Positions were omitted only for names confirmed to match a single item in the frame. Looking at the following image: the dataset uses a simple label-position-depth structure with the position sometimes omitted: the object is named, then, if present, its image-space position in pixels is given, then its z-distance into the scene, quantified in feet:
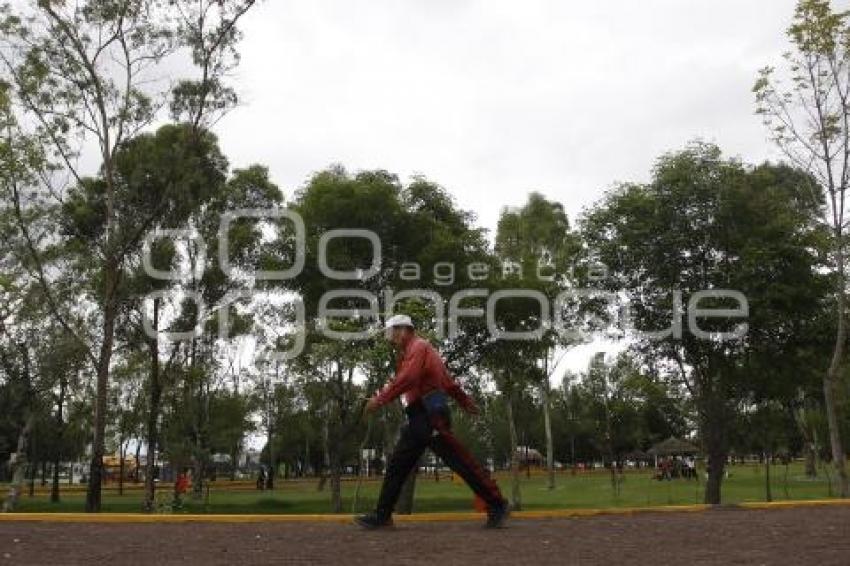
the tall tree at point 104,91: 66.33
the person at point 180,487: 86.72
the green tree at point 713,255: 62.85
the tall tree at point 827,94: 60.03
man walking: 23.86
